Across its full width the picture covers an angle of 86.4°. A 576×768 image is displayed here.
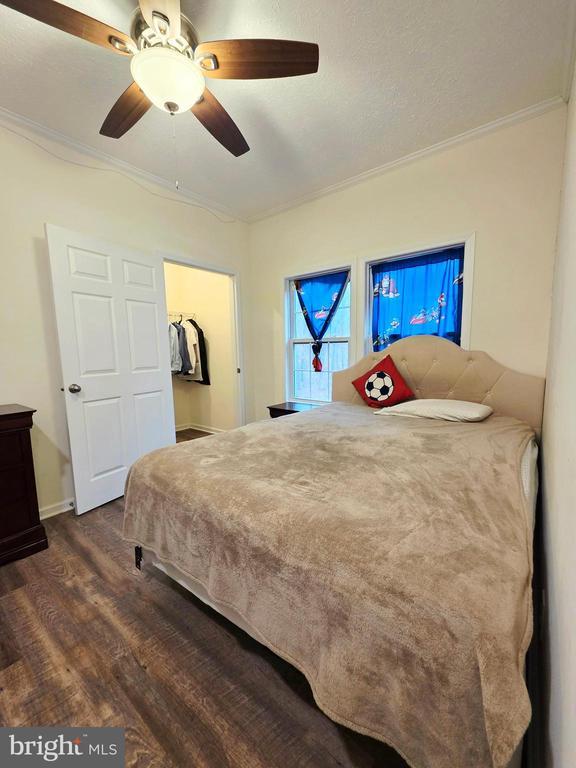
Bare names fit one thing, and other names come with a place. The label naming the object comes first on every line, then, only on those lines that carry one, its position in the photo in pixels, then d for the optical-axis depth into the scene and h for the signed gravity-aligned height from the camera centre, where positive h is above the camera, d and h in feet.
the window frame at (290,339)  11.35 +0.27
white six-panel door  7.59 -0.16
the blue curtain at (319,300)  10.73 +1.69
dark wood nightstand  10.54 -2.16
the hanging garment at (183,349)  14.11 -0.01
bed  2.04 -1.90
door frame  10.93 +1.17
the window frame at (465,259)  7.97 +2.19
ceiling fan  4.11 +4.28
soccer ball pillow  8.76 -1.20
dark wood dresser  6.08 -2.85
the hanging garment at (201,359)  14.39 -0.50
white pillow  6.95 -1.56
